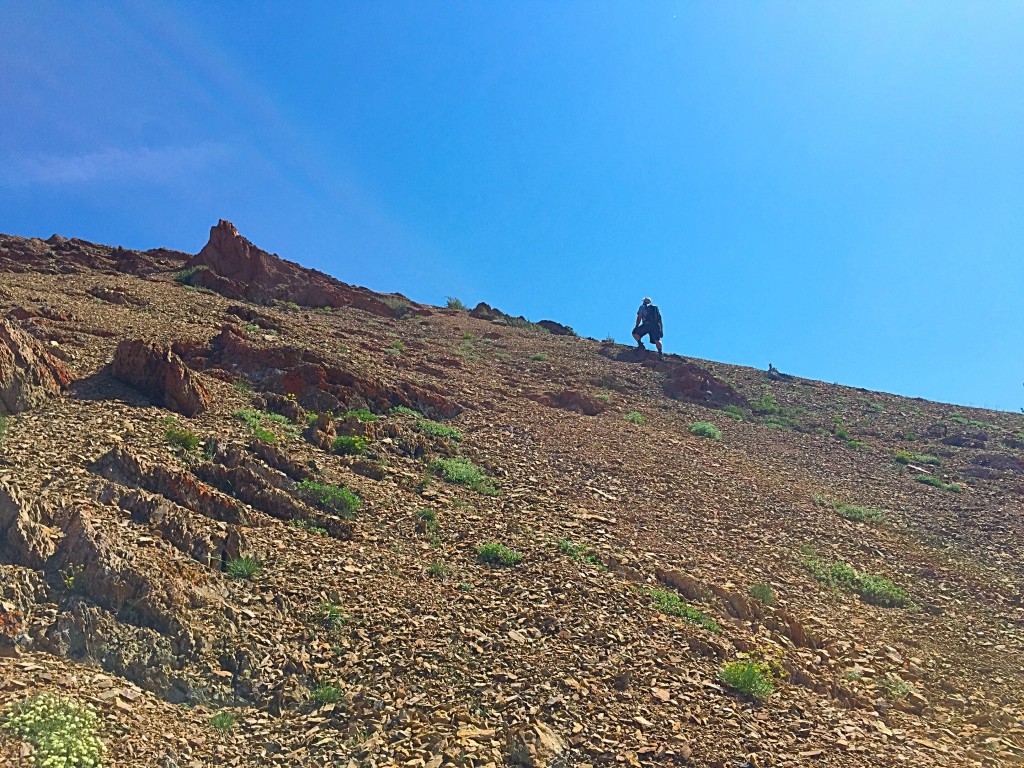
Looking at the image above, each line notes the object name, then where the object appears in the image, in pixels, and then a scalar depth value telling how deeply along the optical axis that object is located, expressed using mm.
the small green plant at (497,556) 8766
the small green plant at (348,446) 10938
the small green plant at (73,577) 5995
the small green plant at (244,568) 7145
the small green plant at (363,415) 12156
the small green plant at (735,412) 19384
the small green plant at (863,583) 9898
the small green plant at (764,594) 9055
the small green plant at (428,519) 9329
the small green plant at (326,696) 5980
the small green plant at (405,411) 13252
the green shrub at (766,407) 20500
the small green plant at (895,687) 7492
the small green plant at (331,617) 6867
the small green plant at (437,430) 12602
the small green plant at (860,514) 12864
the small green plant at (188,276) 21759
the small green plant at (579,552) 9156
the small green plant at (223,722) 5480
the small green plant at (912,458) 16938
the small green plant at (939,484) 15016
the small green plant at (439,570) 8211
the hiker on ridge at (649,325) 25419
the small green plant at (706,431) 17000
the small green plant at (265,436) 10016
